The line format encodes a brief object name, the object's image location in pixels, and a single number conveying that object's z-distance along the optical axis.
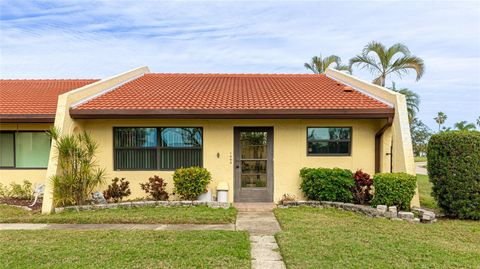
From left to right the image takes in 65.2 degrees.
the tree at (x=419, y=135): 46.85
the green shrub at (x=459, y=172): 8.28
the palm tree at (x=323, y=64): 21.38
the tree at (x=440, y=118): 63.68
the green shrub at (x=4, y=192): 11.34
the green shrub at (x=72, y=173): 9.31
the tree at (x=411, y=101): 17.76
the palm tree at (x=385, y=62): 16.12
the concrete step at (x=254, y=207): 9.62
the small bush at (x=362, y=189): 9.79
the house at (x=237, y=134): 10.12
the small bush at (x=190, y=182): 9.94
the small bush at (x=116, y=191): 10.35
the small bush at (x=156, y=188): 10.36
